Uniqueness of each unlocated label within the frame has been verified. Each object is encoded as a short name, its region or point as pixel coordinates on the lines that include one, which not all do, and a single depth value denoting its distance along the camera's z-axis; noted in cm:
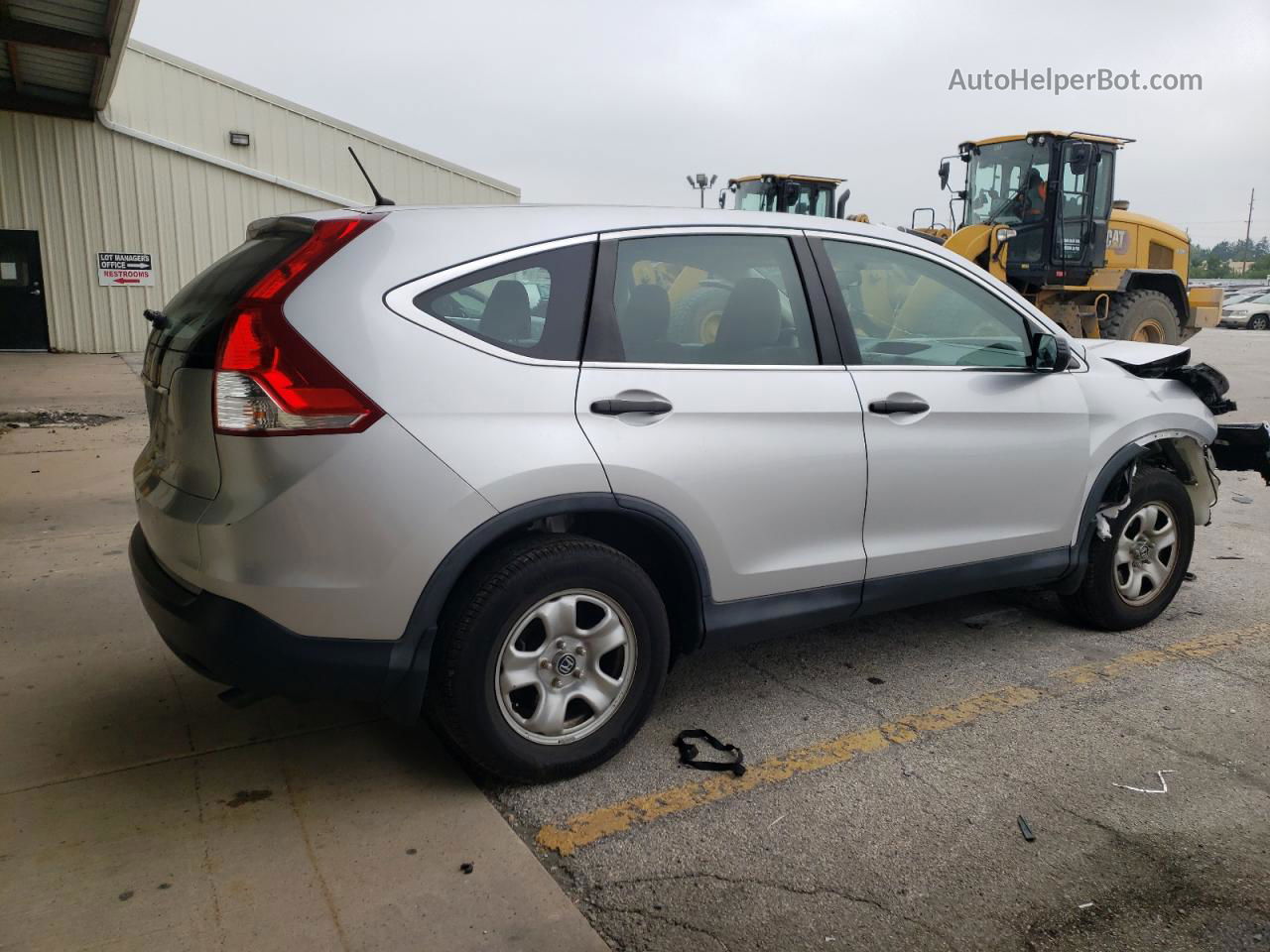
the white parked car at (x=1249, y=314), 3297
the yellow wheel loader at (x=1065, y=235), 1279
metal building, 1734
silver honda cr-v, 272
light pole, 2869
